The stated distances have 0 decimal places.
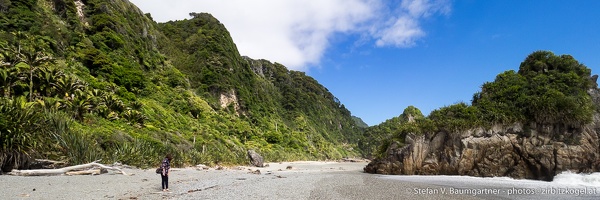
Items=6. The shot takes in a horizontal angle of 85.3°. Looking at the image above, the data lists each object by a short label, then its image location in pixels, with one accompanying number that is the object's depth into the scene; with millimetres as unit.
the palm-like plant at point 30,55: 30578
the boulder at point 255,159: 43875
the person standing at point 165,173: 12528
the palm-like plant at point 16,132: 15172
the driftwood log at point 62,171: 14906
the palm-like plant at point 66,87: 32572
